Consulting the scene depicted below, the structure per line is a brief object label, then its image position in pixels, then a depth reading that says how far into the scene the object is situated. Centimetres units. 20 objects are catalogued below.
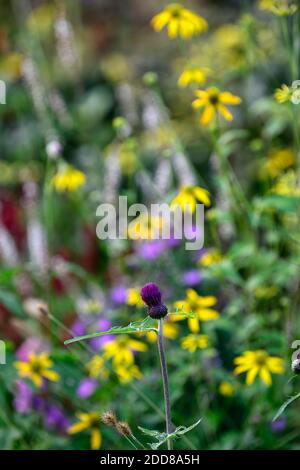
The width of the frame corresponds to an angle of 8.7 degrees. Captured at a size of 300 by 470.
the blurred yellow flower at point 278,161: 254
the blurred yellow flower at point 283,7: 206
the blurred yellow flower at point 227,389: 222
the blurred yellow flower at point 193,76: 218
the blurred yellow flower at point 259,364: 207
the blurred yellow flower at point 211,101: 209
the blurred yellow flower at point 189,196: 212
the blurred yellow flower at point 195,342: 211
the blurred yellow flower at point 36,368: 214
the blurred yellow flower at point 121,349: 214
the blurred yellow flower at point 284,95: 197
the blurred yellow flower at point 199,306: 211
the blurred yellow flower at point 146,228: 225
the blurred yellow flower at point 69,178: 234
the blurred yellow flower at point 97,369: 217
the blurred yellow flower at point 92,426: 208
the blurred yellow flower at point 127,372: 210
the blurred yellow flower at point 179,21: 222
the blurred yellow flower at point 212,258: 226
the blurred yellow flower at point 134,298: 209
